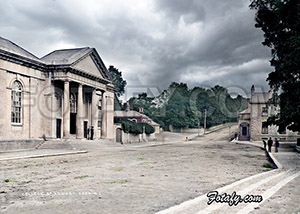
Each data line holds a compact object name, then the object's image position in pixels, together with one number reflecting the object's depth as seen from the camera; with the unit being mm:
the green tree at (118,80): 88219
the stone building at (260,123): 49594
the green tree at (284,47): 16891
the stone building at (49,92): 24719
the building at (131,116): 64125
